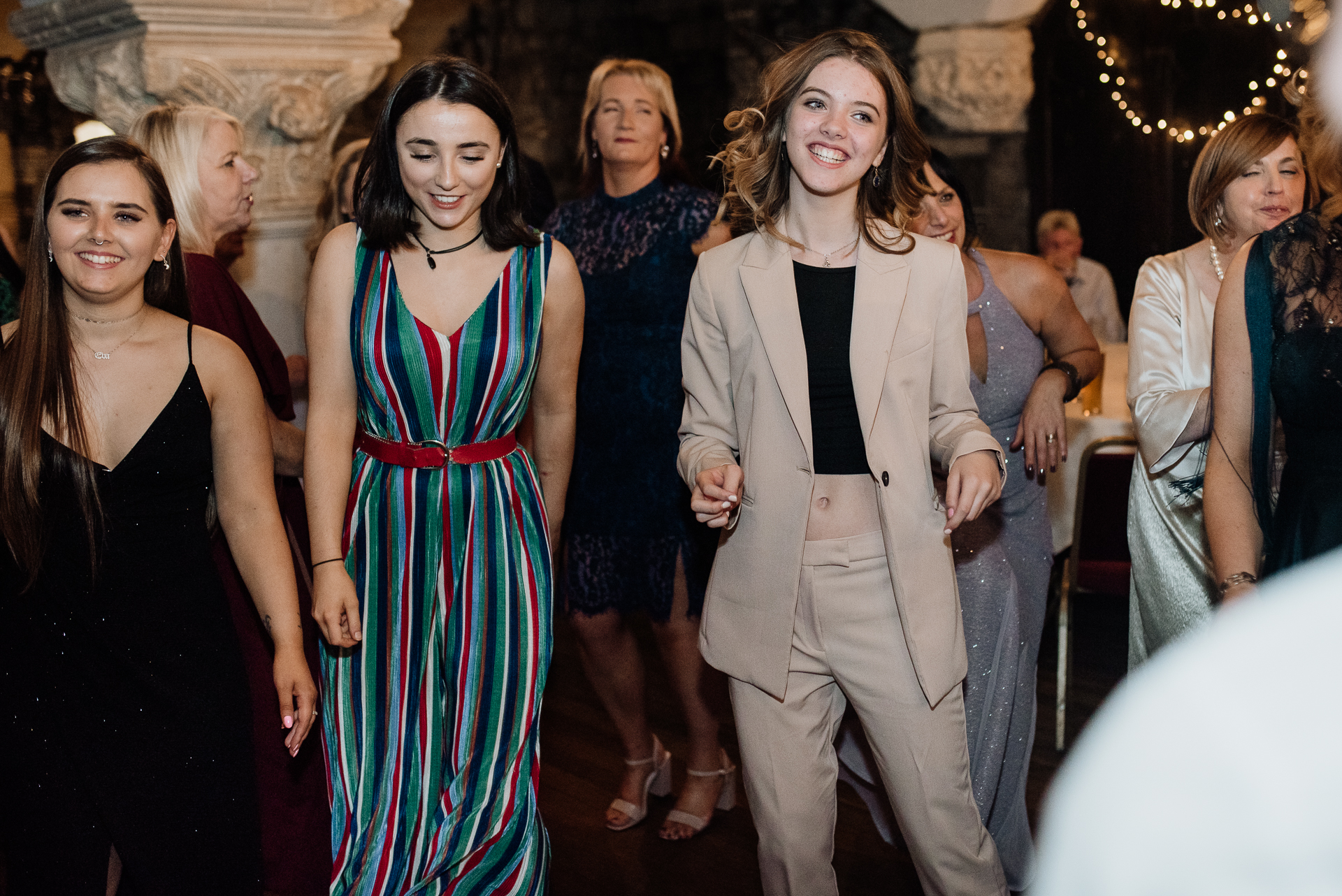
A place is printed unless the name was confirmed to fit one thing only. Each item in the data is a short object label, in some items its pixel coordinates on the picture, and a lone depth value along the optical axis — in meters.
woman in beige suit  1.82
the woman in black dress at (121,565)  1.75
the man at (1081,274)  5.32
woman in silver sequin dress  2.35
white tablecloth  3.35
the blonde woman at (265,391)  2.16
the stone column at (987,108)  5.54
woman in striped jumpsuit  2.01
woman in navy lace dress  2.75
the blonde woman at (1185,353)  2.35
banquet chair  3.36
